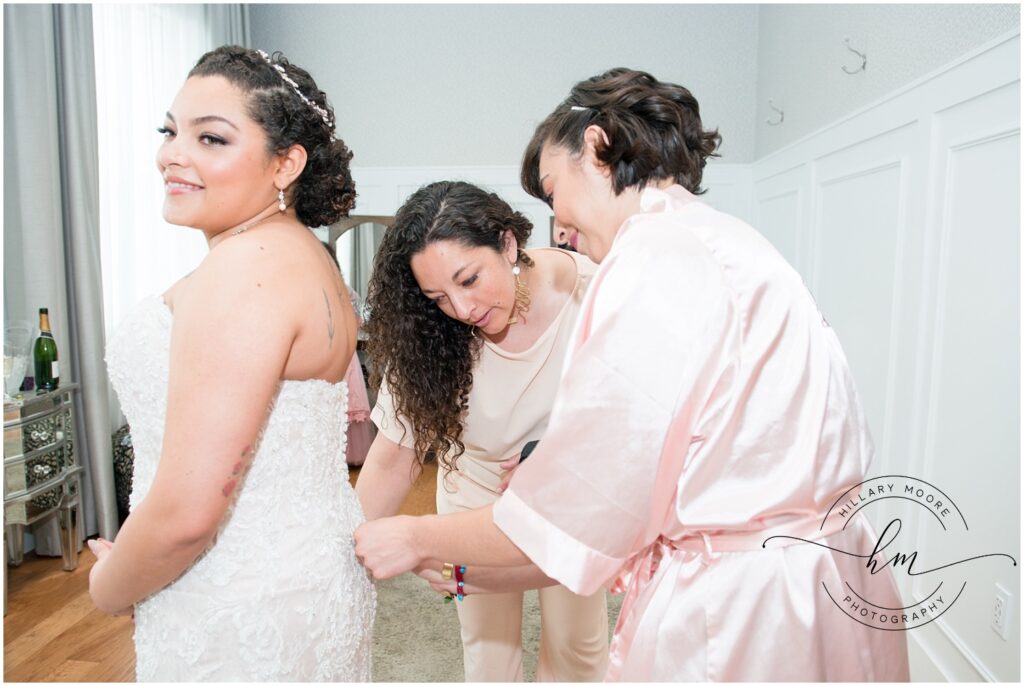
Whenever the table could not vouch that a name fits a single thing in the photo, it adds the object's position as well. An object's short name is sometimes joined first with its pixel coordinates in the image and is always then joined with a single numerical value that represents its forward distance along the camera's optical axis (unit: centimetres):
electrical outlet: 190
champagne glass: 296
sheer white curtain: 390
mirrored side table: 288
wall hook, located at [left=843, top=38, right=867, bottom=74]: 292
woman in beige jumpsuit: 159
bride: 91
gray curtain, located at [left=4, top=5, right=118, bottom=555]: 320
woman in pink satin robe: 86
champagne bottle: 313
